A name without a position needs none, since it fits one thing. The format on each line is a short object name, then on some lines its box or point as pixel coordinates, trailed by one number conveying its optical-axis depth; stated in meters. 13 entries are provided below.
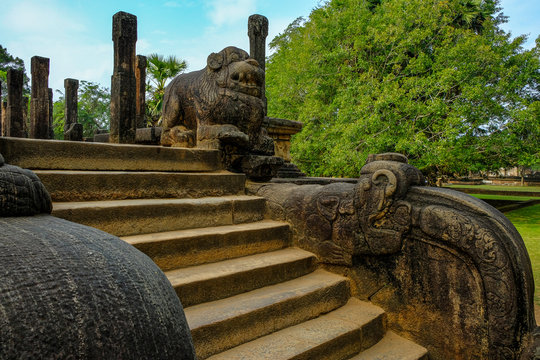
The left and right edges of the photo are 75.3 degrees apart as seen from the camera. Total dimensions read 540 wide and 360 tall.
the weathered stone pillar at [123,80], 5.77
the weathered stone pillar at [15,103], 9.05
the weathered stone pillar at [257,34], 5.66
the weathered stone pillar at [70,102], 12.14
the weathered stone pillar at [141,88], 9.41
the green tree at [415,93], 9.26
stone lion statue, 3.63
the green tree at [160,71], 21.38
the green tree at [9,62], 31.22
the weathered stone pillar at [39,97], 9.04
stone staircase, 2.06
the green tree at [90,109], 29.54
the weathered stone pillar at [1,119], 13.75
